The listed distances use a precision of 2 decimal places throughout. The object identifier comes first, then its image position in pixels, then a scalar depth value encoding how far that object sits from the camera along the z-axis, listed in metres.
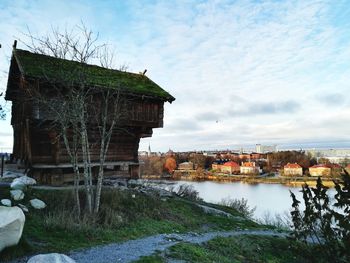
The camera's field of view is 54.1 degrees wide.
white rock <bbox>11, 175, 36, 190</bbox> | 11.38
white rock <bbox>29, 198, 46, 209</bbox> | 10.23
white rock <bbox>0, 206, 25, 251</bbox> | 6.36
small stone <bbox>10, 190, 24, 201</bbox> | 10.47
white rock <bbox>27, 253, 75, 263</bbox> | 5.32
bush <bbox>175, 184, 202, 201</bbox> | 19.10
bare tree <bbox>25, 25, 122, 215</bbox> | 10.72
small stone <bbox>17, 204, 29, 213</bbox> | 9.61
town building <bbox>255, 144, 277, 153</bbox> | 173.44
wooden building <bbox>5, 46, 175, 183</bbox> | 13.30
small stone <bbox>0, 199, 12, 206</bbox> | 9.54
